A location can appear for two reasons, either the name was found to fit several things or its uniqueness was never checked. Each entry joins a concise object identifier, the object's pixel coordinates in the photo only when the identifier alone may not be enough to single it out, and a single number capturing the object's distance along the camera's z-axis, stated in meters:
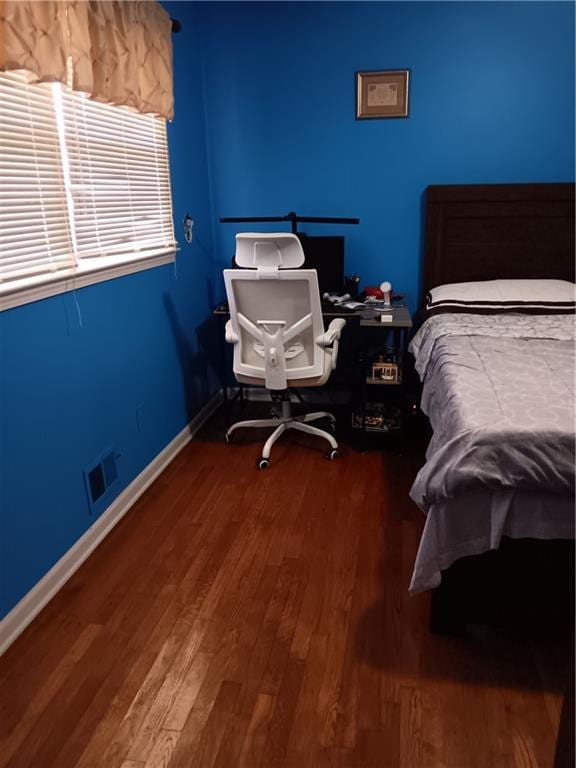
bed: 1.52
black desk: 2.93
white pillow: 2.90
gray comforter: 1.51
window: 1.79
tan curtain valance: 1.63
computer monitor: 3.30
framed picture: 3.17
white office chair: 2.63
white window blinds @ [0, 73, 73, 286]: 1.76
